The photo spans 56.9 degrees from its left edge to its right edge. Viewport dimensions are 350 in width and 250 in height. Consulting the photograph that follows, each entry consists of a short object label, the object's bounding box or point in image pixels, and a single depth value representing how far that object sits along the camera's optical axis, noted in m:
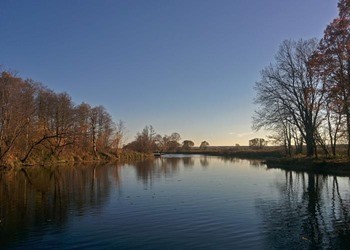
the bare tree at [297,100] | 46.88
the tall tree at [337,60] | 29.09
